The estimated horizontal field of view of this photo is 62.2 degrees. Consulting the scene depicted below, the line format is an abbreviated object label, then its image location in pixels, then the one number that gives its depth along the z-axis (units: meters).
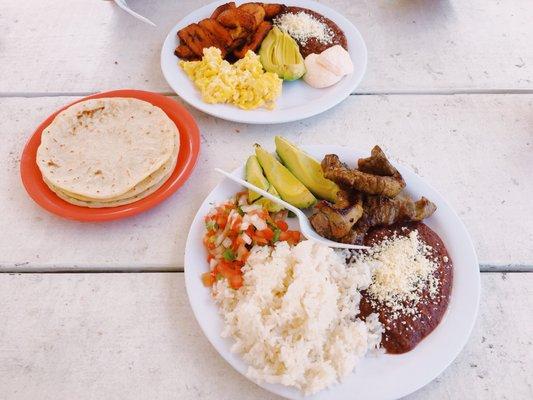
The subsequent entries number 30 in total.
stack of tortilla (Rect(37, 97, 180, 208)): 0.40
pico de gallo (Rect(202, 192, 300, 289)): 0.35
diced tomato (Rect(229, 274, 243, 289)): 0.33
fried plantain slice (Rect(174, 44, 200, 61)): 0.52
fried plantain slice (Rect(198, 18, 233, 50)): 0.53
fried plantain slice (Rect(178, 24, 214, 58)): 0.53
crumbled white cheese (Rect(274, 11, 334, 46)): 0.54
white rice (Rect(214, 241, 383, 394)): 0.29
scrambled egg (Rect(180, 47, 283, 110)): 0.48
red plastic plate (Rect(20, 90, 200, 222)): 0.39
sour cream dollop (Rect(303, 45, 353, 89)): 0.50
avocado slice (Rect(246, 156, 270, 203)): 0.39
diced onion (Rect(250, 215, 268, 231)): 0.36
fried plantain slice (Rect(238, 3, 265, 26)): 0.54
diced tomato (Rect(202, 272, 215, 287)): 0.34
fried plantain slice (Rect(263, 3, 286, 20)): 0.56
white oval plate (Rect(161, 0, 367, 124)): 0.47
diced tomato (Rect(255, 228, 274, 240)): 0.36
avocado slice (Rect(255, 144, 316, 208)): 0.39
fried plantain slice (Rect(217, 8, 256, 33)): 0.53
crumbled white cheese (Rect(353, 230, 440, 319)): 0.33
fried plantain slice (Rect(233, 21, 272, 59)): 0.54
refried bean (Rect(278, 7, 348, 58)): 0.53
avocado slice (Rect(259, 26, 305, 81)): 0.50
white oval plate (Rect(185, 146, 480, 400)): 0.29
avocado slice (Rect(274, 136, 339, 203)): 0.40
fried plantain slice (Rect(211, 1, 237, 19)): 0.56
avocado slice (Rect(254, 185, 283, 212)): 0.38
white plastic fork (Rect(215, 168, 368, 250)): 0.35
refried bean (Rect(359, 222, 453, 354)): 0.31
